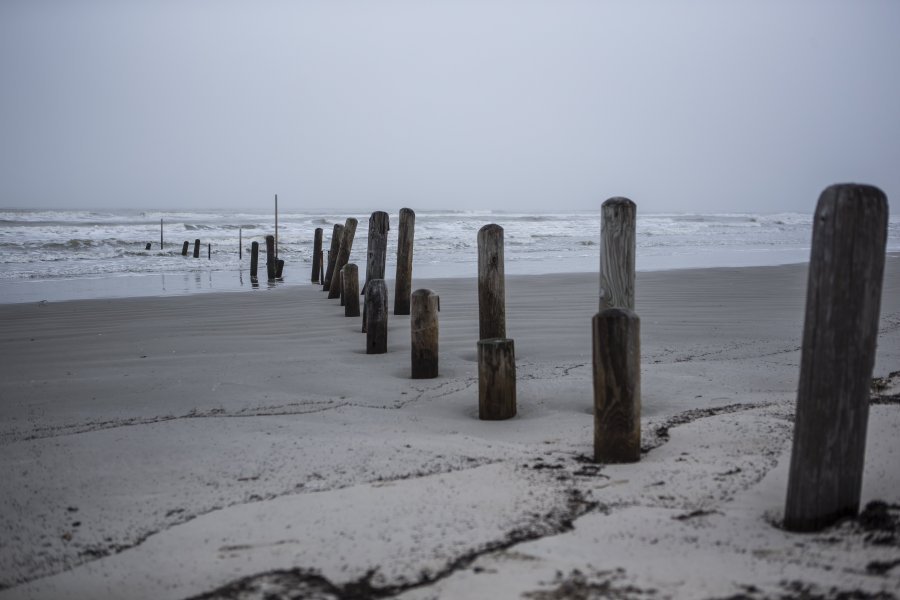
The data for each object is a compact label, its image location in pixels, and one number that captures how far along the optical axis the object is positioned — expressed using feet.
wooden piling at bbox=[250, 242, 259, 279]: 58.44
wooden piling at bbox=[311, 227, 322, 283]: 50.49
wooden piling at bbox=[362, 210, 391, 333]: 31.22
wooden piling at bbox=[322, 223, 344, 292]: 42.65
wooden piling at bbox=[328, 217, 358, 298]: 39.49
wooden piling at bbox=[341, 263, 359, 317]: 30.78
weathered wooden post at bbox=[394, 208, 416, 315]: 31.09
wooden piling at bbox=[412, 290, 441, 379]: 18.29
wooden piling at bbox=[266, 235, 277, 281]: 53.31
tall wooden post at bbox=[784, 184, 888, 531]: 7.55
